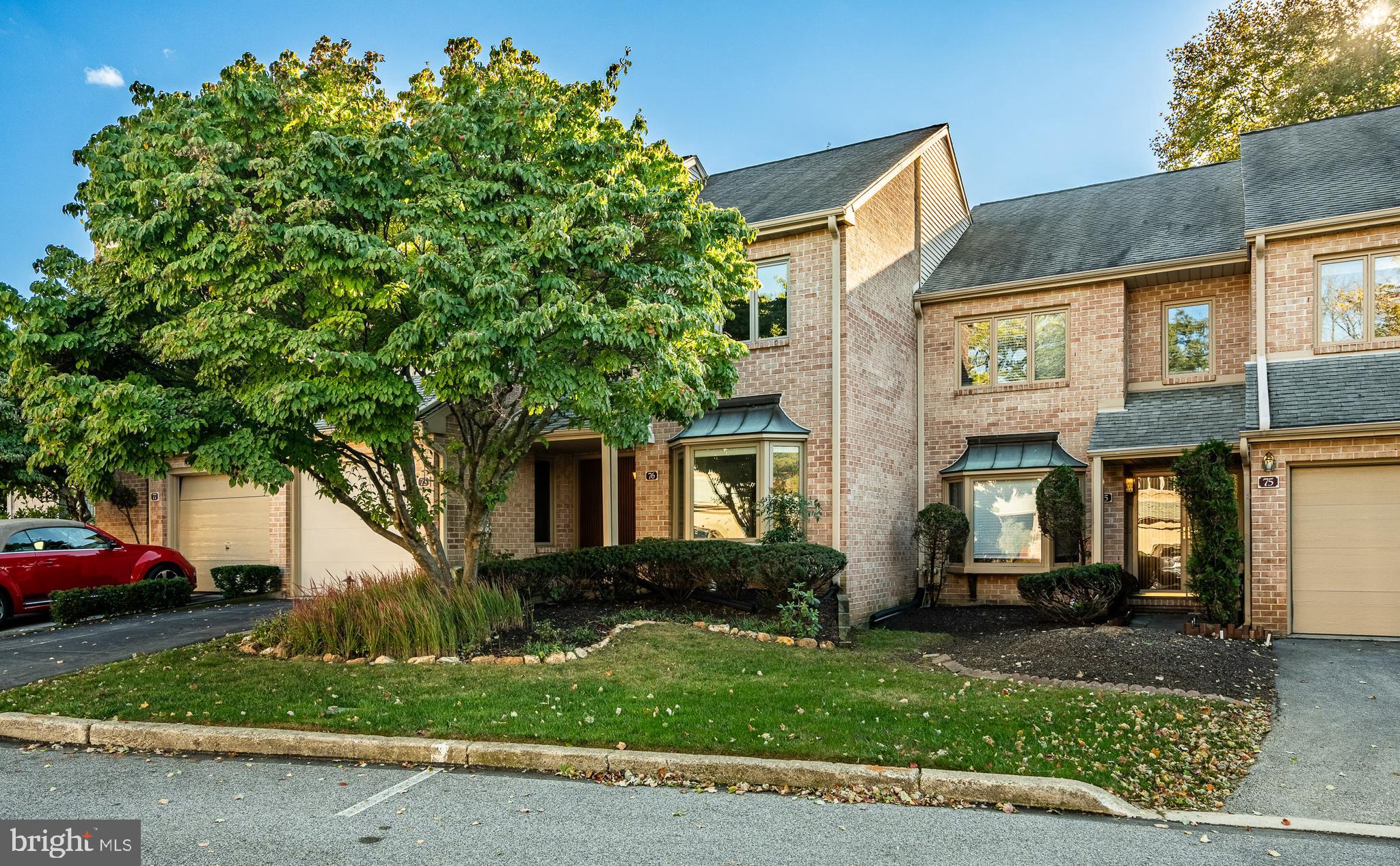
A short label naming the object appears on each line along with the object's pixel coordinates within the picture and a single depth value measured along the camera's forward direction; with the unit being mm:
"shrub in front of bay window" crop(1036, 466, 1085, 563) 12859
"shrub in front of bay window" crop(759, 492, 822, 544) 11914
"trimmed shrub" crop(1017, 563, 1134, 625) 11203
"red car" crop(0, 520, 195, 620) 12812
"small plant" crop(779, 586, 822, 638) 10445
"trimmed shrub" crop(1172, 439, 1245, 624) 10594
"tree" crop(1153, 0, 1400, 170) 22094
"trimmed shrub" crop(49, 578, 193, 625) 12266
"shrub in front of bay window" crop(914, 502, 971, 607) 13828
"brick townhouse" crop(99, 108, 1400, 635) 10852
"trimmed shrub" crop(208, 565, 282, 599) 15406
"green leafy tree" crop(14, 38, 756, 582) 8008
